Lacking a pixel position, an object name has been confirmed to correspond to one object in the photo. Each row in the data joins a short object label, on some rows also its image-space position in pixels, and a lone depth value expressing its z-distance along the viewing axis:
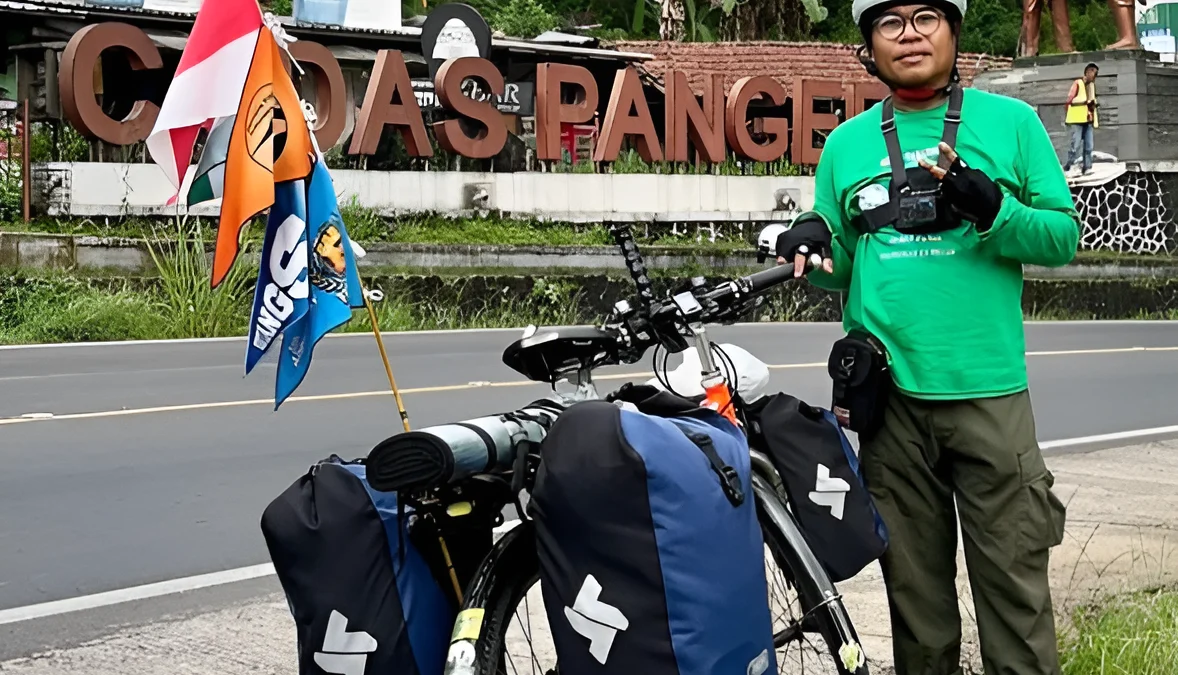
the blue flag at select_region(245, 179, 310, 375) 3.81
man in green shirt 3.75
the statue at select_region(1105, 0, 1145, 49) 28.06
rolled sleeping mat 3.07
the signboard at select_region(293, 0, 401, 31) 24.73
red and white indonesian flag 3.84
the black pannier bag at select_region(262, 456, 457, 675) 3.21
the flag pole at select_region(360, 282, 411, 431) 3.58
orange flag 3.73
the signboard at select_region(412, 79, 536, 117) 25.25
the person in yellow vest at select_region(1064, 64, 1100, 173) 26.38
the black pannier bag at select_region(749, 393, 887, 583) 3.64
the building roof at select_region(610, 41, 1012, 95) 26.59
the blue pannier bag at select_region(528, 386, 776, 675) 2.93
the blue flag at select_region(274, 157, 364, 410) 3.90
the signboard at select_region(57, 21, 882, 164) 19.38
